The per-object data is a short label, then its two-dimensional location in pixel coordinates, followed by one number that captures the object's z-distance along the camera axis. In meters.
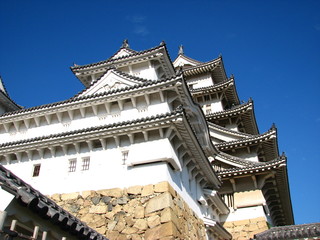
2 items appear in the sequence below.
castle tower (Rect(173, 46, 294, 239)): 20.80
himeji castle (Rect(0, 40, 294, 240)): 12.47
